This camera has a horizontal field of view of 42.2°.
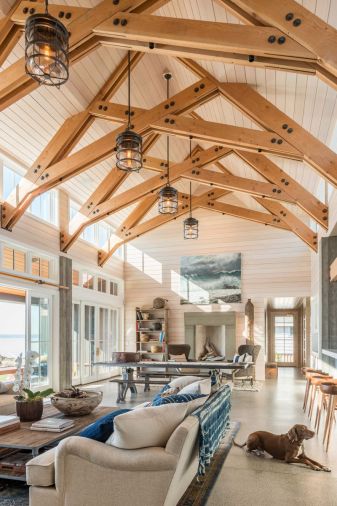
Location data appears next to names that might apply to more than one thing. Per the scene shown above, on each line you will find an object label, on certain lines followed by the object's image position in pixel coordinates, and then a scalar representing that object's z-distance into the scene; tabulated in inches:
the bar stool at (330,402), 187.3
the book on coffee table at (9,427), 149.5
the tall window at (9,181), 304.7
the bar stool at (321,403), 217.3
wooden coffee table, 136.5
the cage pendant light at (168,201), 262.1
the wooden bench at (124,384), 311.9
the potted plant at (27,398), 168.1
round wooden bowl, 169.2
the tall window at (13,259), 306.7
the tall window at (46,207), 349.9
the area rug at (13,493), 132.6
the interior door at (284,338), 613.6
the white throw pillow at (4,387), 243.6
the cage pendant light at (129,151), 188.5
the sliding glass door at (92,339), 412.2
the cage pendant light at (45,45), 111.1
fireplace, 469.4
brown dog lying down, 171.3
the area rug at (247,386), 375.2
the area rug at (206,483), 136.0
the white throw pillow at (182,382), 192.9
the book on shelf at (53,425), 152.1
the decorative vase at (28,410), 167.8
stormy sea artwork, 478.3
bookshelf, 495.5
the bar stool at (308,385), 269.3
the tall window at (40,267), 344.2
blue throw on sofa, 127.6
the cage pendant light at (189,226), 336.5
